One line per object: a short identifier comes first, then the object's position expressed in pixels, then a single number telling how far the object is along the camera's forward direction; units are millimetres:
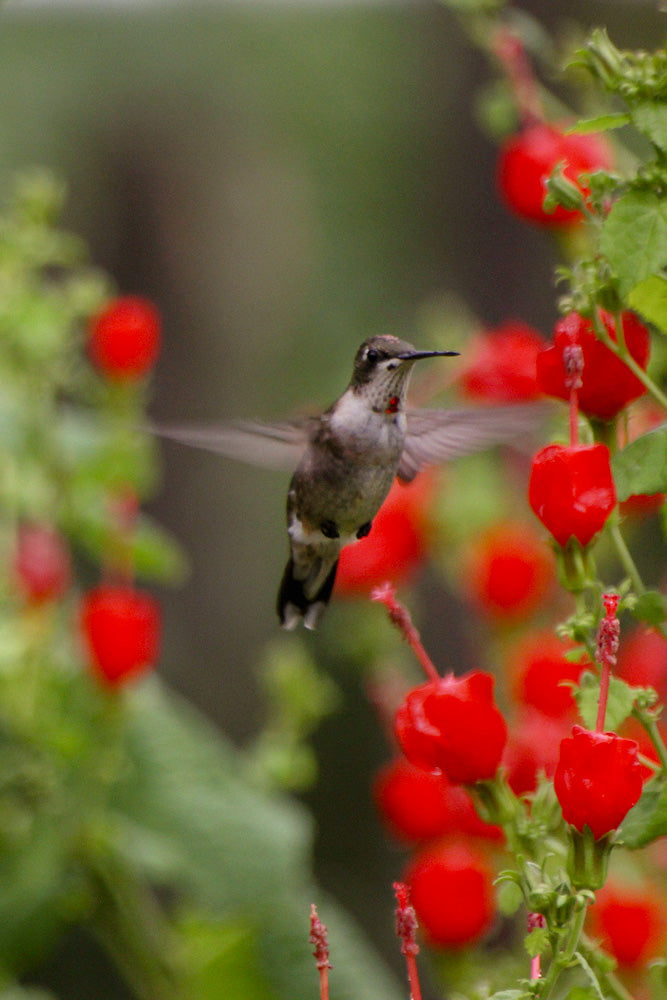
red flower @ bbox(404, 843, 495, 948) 3370
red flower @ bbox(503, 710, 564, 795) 3283
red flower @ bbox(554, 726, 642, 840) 3167
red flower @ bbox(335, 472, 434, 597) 3505
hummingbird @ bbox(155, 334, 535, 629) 3313
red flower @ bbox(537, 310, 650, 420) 3205
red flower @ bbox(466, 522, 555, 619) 3497
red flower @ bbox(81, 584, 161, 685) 3427
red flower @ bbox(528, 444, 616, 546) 3189
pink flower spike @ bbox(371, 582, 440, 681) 3221
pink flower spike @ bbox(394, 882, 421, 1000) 3174
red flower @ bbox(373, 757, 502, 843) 3416
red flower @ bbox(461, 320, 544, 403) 3405
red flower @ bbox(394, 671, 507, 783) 3210
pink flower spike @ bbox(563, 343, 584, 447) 3190
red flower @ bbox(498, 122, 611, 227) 3347
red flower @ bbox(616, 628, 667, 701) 3470
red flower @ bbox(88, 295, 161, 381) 3461
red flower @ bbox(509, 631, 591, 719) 3370
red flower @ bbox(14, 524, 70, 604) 3472
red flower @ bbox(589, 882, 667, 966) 3353
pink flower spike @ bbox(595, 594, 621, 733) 3170
